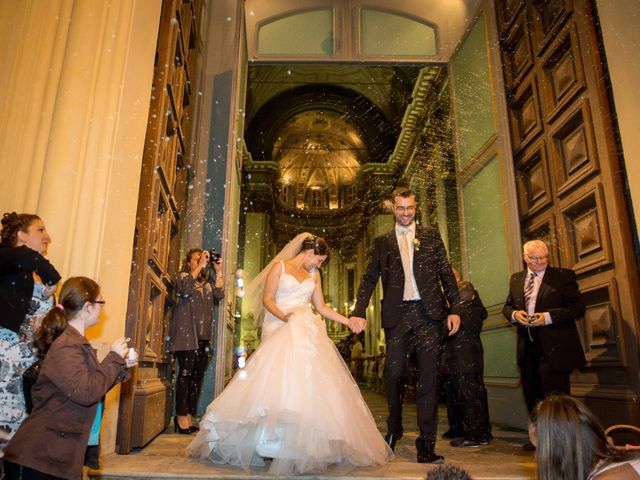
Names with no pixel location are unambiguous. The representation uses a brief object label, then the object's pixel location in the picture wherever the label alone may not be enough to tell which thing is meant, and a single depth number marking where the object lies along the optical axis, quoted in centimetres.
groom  318
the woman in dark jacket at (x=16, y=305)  221
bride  275
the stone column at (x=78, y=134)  268
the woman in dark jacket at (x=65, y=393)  171
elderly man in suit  339
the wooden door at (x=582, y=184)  330
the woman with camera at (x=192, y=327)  413
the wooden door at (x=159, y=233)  318
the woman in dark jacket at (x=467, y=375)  386
